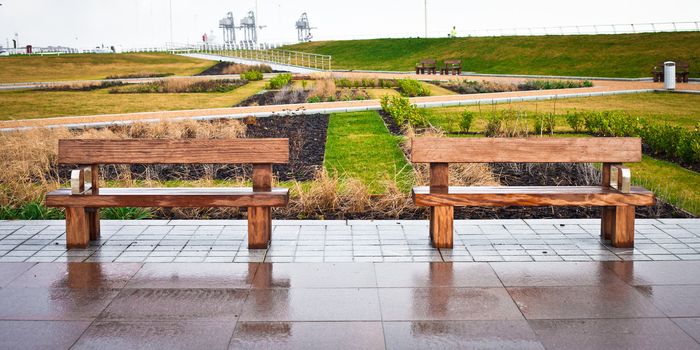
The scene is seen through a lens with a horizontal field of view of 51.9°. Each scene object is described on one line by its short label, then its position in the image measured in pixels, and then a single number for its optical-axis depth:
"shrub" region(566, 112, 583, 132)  13.76
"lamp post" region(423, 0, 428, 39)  65.55
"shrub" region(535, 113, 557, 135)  13.46
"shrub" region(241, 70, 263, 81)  34.66
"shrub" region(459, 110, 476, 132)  13.36
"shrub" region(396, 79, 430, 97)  22.76
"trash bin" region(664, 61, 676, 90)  24.38
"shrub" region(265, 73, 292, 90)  27.08
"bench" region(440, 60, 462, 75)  39.47
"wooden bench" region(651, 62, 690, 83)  29.75
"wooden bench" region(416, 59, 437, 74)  41.53
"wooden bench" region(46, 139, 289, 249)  5.96
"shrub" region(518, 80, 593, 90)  26.91
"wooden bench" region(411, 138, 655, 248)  5.92
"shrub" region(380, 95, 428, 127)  13.57
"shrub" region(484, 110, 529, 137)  12.19
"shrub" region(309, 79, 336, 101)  21.64
